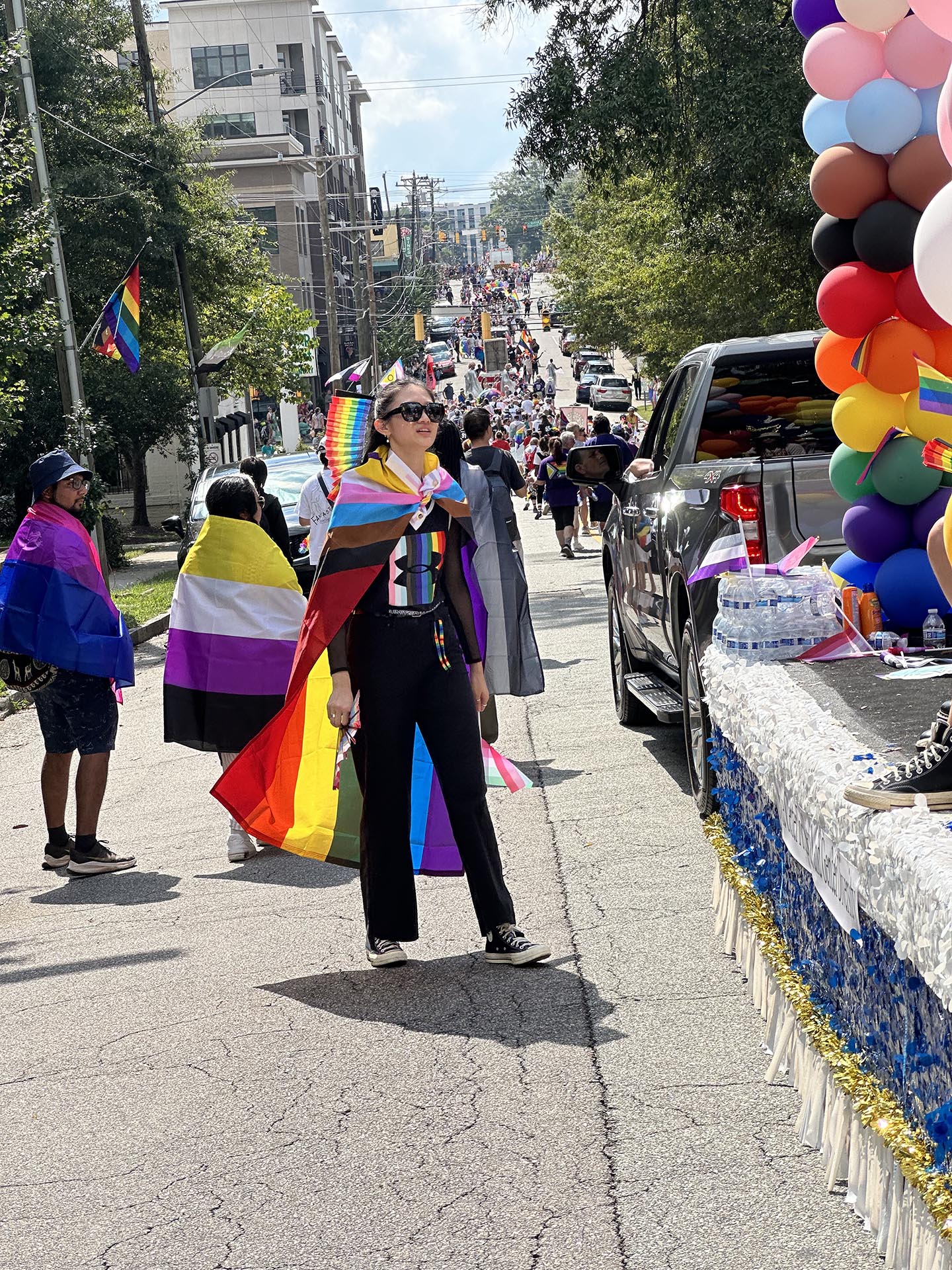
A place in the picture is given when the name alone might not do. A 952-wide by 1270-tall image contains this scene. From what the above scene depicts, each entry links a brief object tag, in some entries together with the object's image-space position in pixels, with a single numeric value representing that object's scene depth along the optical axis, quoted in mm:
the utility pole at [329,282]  52812
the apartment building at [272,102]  84875
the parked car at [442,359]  87900
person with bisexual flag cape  7828
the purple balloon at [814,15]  6266
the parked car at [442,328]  129500
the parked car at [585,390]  81562
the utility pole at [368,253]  71062
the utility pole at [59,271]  18891
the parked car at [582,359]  101850
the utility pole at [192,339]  30922
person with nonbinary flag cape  7918
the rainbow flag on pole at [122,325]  22262
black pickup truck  6645
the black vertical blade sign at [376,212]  87750
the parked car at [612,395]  76188
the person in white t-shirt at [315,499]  11000
